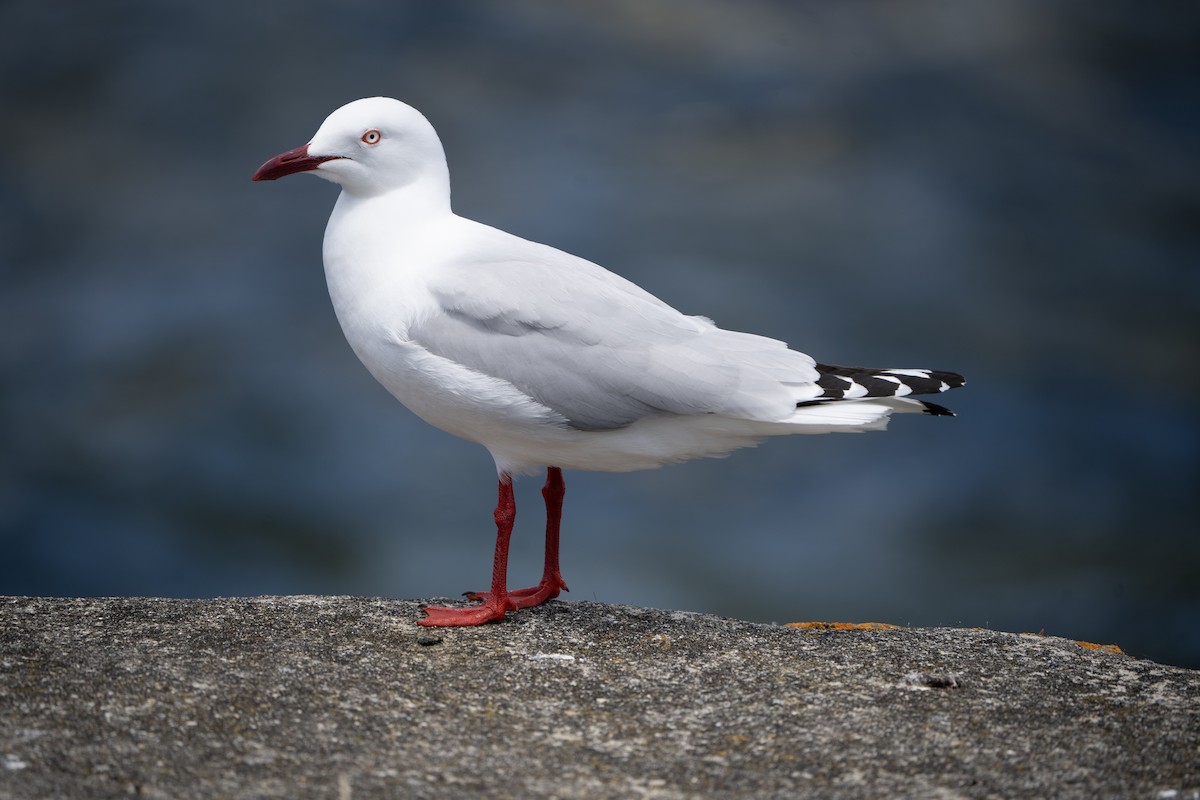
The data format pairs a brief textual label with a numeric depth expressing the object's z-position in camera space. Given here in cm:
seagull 921
